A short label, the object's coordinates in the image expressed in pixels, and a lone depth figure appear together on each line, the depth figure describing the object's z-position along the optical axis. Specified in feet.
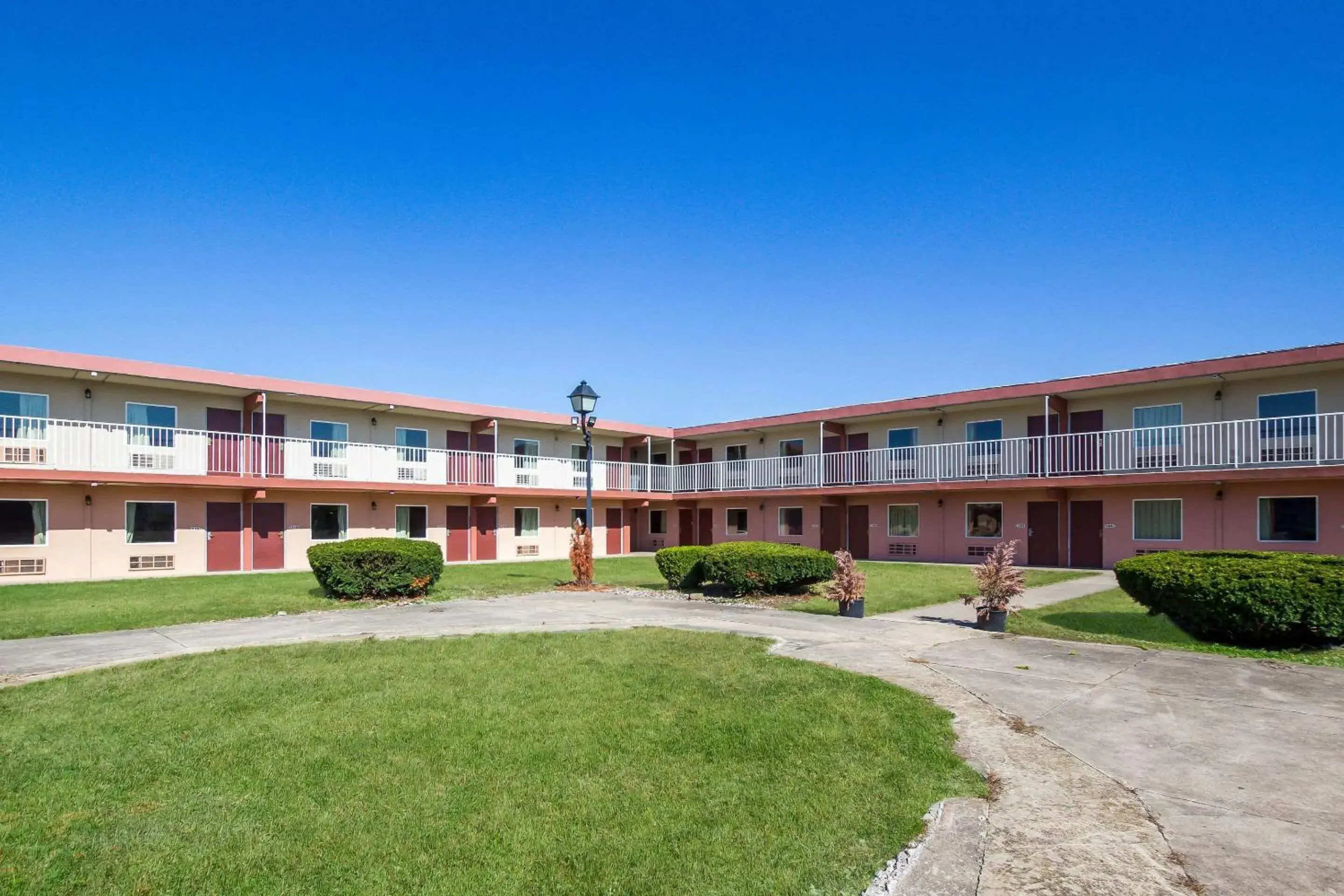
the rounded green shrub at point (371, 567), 48.16
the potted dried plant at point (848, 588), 40.19
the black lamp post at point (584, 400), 56.75
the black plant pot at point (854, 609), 40.45
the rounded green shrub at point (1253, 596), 29.30
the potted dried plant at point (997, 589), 35.78
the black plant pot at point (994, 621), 35.83
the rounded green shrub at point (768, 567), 49.29
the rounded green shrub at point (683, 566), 53.36
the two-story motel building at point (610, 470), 62.75
